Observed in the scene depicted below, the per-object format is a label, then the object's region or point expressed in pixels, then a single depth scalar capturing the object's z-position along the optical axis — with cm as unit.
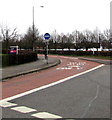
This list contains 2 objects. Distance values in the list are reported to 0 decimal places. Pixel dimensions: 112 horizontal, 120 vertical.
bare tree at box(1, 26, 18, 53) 3966
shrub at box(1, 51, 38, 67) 1794
